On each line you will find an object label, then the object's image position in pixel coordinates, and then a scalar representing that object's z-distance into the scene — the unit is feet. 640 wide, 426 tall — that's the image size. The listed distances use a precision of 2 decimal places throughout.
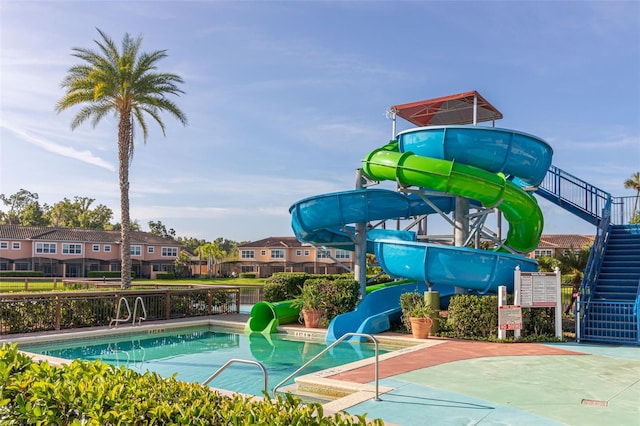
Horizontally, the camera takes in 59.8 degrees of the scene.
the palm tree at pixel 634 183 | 221.87
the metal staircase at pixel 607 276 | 49.62
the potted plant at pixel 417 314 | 50.24
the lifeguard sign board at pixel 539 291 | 50.39
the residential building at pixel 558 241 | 200.51
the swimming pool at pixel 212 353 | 37.86
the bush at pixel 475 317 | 50.29
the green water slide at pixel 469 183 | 55.01
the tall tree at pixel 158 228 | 390.62
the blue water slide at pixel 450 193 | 53.06
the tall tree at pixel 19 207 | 302.66
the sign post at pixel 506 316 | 48.62
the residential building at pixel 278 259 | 238.48
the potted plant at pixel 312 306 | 58.13
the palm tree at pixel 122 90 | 80.18
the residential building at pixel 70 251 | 202.59
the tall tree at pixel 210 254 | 247.74
